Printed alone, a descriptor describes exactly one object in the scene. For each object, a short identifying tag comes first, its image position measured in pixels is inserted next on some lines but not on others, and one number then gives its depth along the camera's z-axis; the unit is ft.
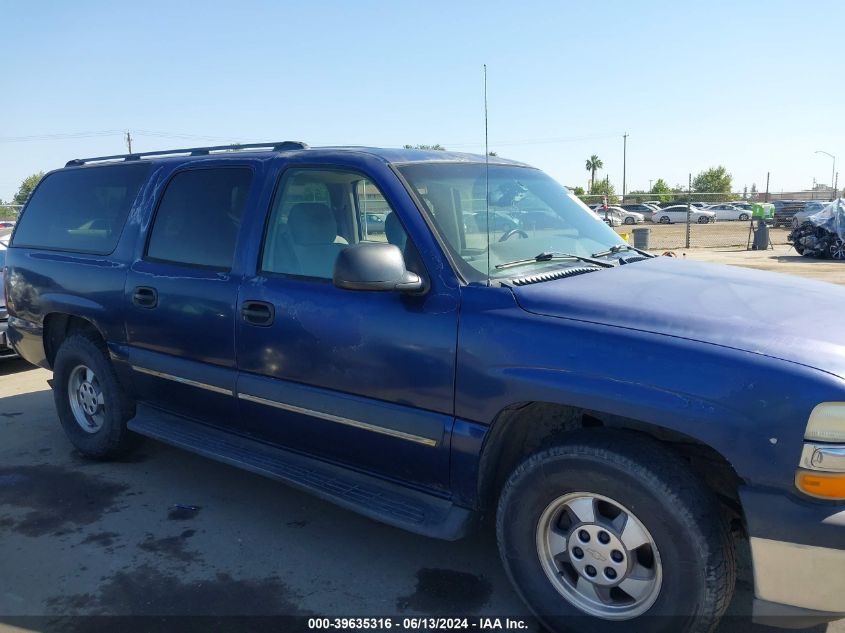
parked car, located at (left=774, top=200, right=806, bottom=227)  122.42
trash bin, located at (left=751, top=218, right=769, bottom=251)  73.26
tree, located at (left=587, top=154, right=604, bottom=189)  325.83
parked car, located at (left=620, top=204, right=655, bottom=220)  183.07
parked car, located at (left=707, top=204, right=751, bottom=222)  170.91
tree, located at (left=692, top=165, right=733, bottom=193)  258.90
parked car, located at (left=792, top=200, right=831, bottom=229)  78.48
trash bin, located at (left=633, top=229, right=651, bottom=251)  60.87
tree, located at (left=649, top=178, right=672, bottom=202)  243.40
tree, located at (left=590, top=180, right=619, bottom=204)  200.95
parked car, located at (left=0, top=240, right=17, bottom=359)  23.50
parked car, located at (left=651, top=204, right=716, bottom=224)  156.74
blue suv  7.41
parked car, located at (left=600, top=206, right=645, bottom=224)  151.94
